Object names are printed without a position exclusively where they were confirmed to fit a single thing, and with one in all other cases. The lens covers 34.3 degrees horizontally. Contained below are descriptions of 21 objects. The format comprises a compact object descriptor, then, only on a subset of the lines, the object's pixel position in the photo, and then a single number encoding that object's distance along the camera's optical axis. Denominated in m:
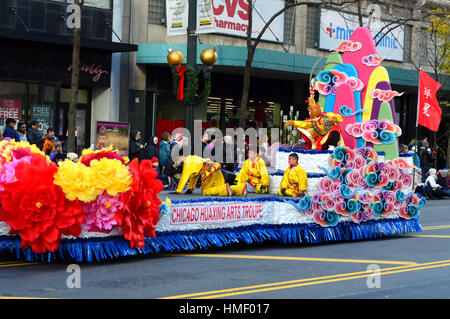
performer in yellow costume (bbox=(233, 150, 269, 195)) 13.31
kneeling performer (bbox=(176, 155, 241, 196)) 12.29
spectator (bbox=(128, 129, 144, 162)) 19.27
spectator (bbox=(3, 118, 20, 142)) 16.58
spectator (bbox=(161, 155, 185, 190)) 16.97
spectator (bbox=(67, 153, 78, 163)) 13.63
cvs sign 26.95
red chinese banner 19.78
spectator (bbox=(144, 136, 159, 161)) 19.31
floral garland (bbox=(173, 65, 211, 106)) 14.51
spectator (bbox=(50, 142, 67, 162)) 16.48
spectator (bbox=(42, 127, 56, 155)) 17.84
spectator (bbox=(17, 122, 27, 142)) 16.70
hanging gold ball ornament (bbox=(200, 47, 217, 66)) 14.97
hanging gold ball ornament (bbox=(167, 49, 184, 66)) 15.07
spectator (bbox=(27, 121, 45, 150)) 17.70
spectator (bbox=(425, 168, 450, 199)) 24.29
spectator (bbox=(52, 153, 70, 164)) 16.00
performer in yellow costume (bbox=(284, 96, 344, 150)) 13.39
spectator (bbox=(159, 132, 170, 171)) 19.00
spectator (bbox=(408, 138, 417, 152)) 23.85
